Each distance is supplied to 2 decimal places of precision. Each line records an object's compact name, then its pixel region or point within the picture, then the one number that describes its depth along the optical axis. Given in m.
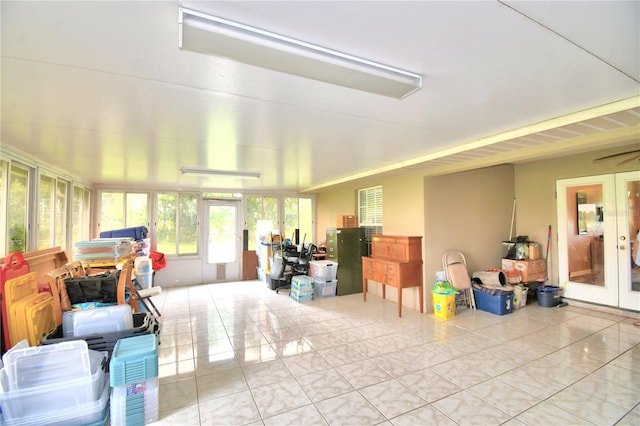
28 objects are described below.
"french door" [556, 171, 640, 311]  4.27
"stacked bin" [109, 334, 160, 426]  2.14
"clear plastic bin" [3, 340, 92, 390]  2.08
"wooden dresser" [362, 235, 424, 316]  4.57
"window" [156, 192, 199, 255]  6.95
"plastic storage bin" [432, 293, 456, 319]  4.38
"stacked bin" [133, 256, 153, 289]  5.04
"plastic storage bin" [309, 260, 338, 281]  5.77
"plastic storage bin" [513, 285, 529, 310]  4.78
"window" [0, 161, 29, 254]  3.19
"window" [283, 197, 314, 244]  8.18
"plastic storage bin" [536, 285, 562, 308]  4.78
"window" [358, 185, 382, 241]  6.09
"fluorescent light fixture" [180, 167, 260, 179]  4.74
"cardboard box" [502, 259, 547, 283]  5.02
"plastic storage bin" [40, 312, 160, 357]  2.56
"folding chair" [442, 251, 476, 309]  4.71
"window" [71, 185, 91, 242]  5.37
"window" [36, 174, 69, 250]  3.99
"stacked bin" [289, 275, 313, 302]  5.47
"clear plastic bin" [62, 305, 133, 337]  2.68
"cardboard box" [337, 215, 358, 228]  6.23
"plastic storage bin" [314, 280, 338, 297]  5.76
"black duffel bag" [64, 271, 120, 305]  2.93
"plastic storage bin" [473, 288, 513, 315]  4.48
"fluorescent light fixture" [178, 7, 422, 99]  1.26
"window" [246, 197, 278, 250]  7.71
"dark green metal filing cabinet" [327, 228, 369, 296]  5.93
